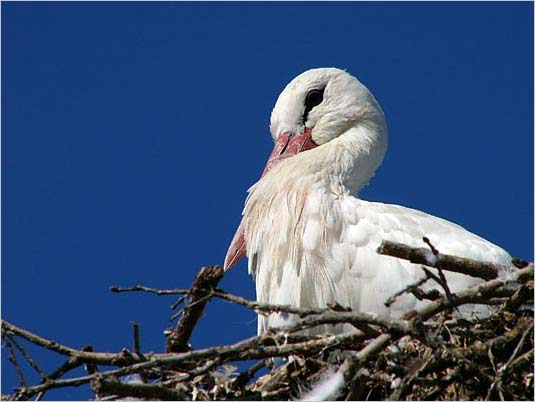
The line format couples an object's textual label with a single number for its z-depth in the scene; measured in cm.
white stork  969
